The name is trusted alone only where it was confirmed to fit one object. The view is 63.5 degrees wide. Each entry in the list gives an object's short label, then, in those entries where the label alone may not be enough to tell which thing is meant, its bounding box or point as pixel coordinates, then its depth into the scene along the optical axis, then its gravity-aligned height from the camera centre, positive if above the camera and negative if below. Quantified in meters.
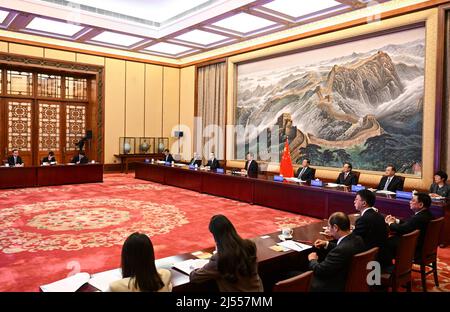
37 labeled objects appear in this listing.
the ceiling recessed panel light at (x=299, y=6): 7.80 +3.12
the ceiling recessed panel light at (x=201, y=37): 10.34 +3.21
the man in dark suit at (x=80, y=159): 10.71 -0.48
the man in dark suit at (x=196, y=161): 10.42 -0.46
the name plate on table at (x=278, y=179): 7.43 -0.67
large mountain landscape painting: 7.43 +1.10
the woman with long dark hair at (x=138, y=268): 1.82 -0.63
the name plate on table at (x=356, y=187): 6.18 -0.68
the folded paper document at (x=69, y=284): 2.15 -0.86
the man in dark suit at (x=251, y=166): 8.89 -0.49
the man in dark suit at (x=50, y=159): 10.07 -0.47
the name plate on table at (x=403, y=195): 5.50 -0.71
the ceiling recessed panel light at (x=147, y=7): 8.67 +3.41
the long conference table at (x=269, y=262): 2.32 -0.87
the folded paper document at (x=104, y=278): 2.21 -0.87
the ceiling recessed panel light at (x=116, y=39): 10.65 +3.21
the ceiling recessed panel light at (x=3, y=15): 8.75 +3.13
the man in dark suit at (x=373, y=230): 3.03 -0.69
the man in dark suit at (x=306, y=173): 7.84 -0.56
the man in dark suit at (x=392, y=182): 6.45 -0.60
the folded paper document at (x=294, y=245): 3.02 -0.84
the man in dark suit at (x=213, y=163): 9.87 -0.49
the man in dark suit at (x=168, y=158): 11.66 -0.43
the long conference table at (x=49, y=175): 9.13 -0.88
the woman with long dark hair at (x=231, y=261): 2.05 -0.66
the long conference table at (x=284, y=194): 5.37 -0.90
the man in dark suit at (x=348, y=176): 7.07 -0.57
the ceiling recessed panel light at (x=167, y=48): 11.76 +3.25
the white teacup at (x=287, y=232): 3.35 -0.79
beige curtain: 12.10 +1.22
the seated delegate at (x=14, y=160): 9.39 -0.48
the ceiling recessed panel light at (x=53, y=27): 9.46 +3.16
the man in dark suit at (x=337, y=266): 2.52 -0.83
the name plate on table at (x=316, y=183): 6.78 -0.67
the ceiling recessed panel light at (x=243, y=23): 8.88 +3.17
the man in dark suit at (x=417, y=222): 3.54 -0.72
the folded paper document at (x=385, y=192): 5.89 -0.72
